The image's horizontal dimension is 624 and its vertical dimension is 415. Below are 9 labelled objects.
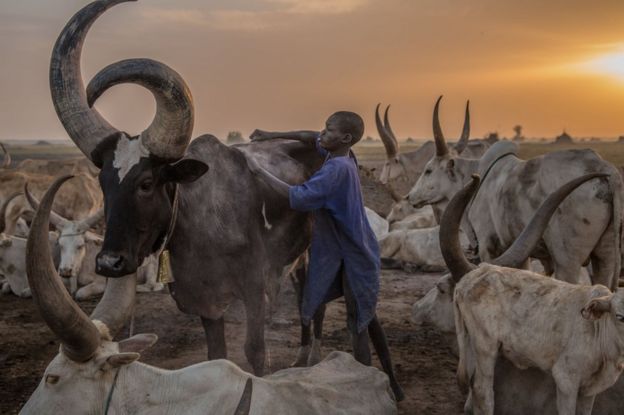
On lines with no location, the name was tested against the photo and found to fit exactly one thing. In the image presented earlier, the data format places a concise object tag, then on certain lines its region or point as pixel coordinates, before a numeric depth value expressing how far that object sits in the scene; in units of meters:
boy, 4.65
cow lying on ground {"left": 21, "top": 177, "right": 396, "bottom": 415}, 3.01
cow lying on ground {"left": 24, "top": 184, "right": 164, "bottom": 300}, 9.47
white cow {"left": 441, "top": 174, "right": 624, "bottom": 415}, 3.92
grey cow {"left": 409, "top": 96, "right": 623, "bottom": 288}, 6.32
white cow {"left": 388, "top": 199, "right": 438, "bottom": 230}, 12.88
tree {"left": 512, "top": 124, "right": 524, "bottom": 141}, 84.99
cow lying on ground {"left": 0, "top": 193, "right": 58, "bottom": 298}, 9.90
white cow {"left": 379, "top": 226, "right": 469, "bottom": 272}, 11.03
